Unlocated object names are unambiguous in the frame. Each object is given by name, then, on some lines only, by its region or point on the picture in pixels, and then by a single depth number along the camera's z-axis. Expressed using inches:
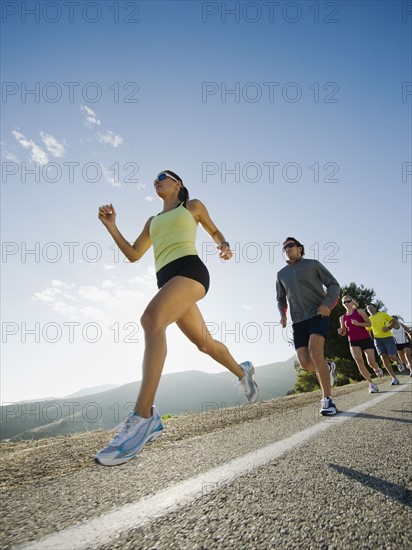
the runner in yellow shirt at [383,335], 407.8
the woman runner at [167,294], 89.9
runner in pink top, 360.5
